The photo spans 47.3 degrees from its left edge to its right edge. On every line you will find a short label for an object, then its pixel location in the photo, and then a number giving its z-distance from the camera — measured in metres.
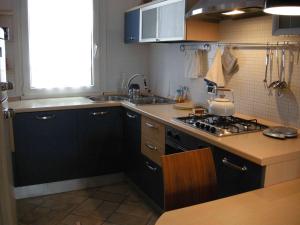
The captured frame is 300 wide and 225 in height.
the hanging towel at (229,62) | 2.79
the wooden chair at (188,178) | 1.59
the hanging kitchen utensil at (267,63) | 2.47
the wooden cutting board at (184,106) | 3.11
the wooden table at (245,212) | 1.28
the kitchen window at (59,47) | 3.61
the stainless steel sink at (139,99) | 3.58
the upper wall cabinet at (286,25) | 2.03
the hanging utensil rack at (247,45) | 2.30
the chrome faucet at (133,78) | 4.09
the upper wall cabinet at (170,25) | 2.77
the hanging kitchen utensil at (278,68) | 2.40
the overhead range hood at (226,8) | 1.98
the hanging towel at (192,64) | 3.21
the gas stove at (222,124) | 2.25
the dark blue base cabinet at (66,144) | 3.19
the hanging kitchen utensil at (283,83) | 2.35
